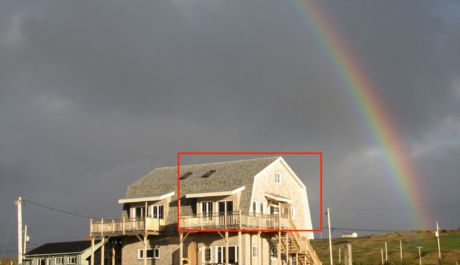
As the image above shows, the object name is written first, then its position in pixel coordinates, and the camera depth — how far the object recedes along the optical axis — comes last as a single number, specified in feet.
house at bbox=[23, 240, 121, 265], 192.95
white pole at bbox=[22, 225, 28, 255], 208.75
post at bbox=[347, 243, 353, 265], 75.77
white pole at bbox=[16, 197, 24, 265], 138.31
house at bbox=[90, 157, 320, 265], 158.30
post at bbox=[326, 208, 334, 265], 173.96
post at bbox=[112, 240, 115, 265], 176.82
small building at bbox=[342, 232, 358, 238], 311.68
